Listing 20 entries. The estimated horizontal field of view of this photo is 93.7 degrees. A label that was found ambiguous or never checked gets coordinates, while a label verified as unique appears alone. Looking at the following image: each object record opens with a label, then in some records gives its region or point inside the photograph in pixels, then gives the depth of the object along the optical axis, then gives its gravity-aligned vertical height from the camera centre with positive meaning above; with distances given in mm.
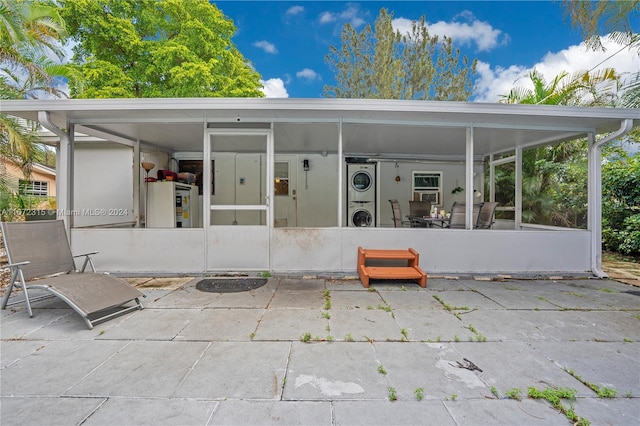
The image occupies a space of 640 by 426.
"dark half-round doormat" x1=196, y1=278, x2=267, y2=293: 3965 -1050
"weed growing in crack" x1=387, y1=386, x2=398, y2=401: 1751 -1100
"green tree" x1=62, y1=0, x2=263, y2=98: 10867 +6265
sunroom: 4125 +729
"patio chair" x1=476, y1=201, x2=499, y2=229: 5672 -105
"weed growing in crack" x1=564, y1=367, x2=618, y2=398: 1808 -1113
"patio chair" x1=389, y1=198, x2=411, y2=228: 6547 -77
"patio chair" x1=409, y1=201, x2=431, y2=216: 7223 +38
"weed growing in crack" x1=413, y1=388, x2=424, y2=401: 1760 -1103
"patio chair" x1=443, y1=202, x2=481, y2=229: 5438 -118
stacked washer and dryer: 8062 +431
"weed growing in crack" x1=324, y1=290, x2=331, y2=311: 3285 -1064
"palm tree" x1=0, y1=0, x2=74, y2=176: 5719 +3239
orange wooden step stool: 4098 -854
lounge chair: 2838 -724
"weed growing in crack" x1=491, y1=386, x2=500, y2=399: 1799 -1109
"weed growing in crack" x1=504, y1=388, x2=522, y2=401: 1776 -1105
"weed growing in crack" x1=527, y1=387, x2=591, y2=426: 1630 -1105
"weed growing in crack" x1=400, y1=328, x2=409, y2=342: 2555 -1092
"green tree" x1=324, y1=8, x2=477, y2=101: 14219 +6882
